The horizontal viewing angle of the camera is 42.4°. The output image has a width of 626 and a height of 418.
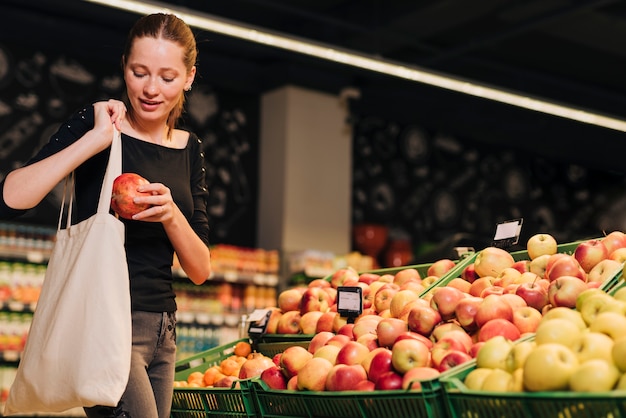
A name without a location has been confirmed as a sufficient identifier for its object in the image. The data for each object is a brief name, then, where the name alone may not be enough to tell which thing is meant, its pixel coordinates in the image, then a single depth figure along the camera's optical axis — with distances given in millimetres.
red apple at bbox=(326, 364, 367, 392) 2051
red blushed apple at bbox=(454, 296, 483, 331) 2217
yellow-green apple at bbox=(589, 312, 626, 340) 1746
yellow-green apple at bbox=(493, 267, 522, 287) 2522
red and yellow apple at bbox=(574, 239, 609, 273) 2447
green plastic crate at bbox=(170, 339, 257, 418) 2279
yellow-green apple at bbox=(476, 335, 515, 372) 1800
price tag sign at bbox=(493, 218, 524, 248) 2893
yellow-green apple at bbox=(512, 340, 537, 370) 1767
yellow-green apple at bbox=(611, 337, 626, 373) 1604
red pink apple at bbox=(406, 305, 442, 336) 2254
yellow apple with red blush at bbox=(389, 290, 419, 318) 2518
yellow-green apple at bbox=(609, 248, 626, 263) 2408
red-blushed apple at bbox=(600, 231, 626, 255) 2537
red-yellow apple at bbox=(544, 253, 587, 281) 2309
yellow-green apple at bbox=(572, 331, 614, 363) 1678
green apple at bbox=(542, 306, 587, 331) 1895
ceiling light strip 5461
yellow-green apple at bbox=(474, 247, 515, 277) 2691
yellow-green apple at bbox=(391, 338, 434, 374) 1987
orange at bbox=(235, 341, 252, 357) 3035
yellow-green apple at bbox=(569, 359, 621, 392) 1553
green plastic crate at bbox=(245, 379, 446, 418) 1729
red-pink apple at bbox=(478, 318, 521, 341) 2049
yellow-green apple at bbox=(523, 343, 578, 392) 1607
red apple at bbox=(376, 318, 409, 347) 2240
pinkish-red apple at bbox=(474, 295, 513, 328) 2137
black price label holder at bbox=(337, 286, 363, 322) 2650
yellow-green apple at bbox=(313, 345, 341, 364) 2299
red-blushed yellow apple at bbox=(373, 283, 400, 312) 2746
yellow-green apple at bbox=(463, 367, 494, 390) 1778
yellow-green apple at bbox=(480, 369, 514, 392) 1722
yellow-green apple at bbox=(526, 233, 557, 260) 2729
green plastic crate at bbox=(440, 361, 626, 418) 1444
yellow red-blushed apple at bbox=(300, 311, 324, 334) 2846
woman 2031
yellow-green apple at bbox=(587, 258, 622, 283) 2292
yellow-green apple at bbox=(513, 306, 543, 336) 2123
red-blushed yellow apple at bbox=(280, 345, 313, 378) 2336
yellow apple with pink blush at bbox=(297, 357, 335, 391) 2160
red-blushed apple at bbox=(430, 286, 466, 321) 2309
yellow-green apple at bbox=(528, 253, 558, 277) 2590
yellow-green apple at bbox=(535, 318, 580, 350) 1767
